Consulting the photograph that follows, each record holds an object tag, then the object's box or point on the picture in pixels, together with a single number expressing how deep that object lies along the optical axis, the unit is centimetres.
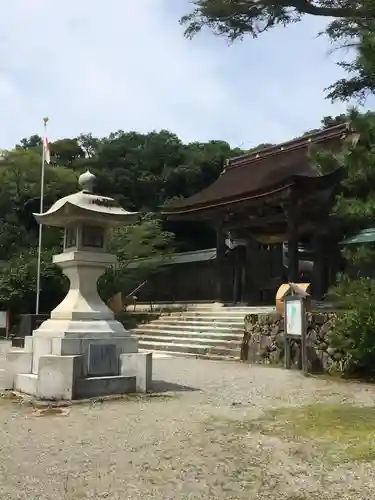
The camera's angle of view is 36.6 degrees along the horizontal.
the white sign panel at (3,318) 1859
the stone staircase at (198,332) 1338
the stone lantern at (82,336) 694
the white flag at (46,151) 1968
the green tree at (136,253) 2122
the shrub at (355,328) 855
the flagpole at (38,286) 1828
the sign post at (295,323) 998
